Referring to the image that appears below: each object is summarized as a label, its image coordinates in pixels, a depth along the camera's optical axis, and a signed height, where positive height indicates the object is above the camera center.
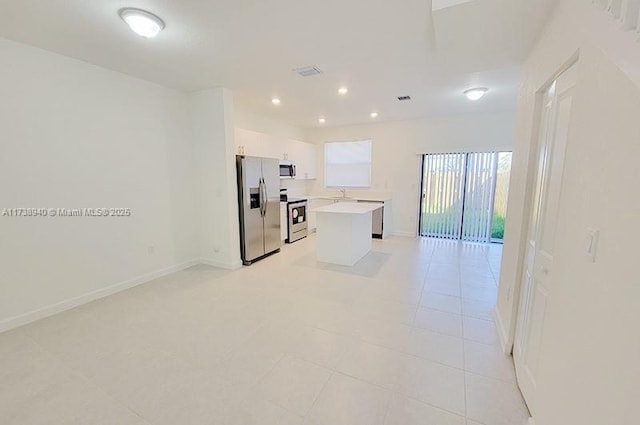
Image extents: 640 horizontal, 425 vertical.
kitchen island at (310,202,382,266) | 4.21 -0.84
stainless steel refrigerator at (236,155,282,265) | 4.18 -0.40
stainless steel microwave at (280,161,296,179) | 5.77 +0.27
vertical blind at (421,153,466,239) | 5.91 -0.25
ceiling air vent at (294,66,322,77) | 3.07 +1.33
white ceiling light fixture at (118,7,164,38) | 2.03 +1.26
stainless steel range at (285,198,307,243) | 5.68 -0.83
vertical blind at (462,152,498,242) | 5.59 -0.25
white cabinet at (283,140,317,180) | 6.07 +0.62
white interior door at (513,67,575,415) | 1.50 -0.30
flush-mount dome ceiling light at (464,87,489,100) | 3.81 +1.33
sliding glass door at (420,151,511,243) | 5.56 -0.26
